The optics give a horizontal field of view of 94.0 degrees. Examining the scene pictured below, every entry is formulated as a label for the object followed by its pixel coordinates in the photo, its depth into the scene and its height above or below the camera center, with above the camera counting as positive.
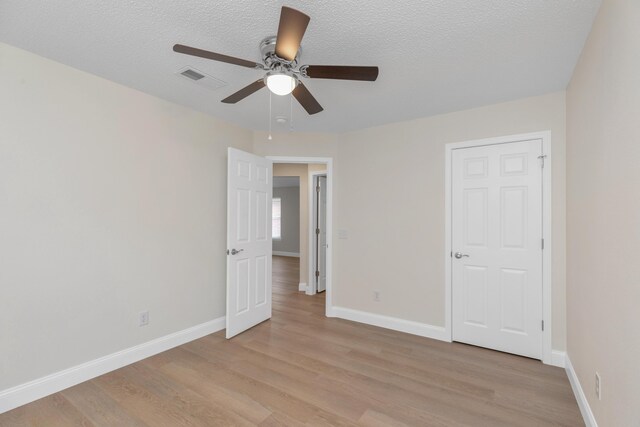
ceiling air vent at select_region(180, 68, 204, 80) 2.38 +1.14
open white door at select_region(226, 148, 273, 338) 3.32 -0.31
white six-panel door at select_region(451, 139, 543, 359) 2.85 -0.31
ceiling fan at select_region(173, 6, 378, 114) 1.45 +0.84
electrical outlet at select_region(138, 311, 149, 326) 2.81 -1.00
